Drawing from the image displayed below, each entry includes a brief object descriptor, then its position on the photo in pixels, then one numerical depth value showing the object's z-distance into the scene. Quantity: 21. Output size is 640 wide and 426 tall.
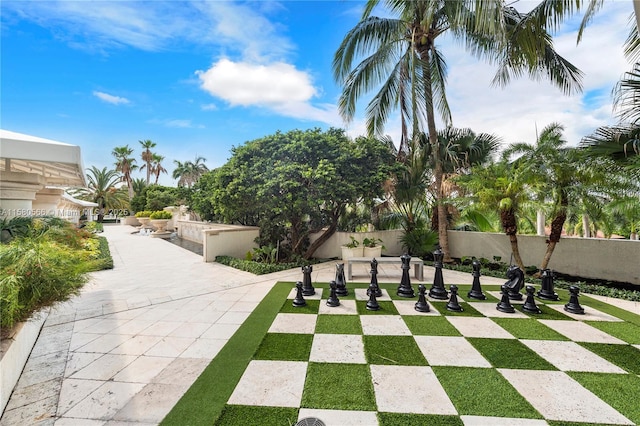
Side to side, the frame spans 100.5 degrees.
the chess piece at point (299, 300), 4.63
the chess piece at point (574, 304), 4.25
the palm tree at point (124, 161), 38.69
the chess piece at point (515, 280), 4.67
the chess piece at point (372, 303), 4.45
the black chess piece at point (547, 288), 4.90
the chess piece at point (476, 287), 4.99
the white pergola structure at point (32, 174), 2.83
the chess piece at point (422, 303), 4.32
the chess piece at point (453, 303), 4.34
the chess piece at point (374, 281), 4.85
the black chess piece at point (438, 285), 4.92
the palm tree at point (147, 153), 41.81
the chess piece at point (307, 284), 5.18
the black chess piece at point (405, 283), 5.12
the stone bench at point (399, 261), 6.38
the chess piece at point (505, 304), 4.28
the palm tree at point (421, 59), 6.09
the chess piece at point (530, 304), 4.24
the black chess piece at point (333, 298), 4.59
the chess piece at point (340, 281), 5.20
